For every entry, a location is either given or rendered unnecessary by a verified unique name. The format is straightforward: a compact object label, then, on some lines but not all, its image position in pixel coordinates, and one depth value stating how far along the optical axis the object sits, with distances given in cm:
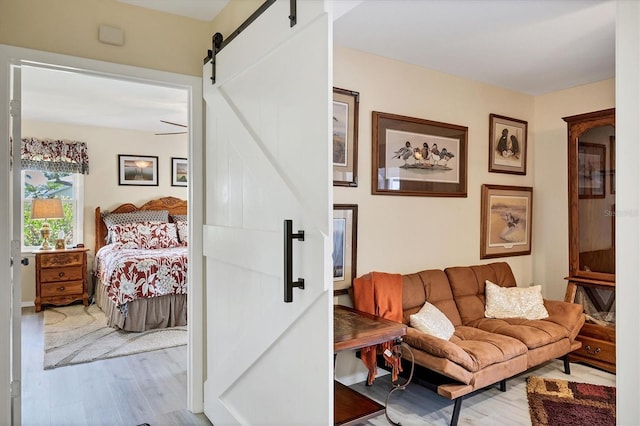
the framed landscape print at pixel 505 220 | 414
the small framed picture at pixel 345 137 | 318
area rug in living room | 271
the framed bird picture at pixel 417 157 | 344
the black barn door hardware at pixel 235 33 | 171
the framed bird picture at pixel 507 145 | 419
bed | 449
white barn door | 161
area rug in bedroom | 379
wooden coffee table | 218
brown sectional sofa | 258
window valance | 575
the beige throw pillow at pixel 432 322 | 292
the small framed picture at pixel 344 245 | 319
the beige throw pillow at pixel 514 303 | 356
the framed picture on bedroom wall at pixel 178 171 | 691
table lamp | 562
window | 593
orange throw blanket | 299
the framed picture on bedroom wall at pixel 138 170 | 645
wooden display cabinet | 352
